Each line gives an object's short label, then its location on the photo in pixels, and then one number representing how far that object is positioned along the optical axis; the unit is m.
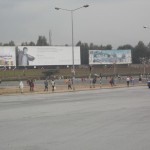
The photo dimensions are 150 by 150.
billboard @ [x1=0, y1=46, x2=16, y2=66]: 114.84
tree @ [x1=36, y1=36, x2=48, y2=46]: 195.50
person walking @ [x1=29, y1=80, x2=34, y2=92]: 51.42
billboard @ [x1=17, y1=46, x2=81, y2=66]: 118.00
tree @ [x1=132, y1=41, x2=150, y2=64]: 182.62
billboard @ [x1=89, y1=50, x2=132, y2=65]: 134.38
